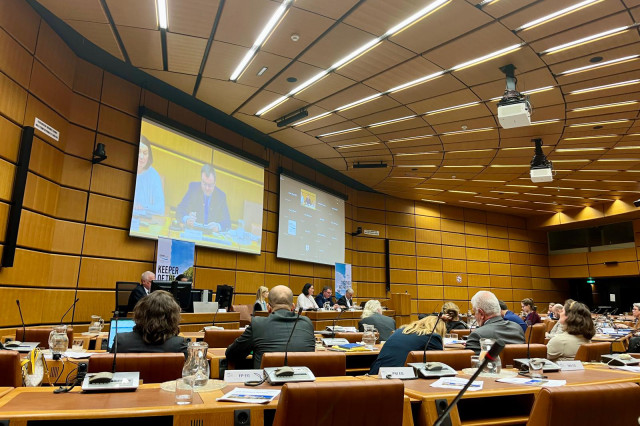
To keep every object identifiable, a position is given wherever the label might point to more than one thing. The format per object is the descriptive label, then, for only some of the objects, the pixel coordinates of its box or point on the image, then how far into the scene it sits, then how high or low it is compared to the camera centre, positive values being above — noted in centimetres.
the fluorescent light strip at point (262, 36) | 513 +342
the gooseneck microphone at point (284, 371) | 184 -37
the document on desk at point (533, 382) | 192 -42
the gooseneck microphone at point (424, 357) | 227 -37
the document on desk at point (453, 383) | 179 -41
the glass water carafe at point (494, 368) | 225 -41
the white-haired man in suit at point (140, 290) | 574 -9
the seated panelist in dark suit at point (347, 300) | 1053 -29
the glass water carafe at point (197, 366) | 174 -34
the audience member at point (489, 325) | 313 -25
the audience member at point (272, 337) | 276 -34
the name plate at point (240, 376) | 185 -40
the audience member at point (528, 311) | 696 -37
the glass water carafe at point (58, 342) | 267 -38
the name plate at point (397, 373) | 201 -40
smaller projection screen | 1041 +171
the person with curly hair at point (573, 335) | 341 -34
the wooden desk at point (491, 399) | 157 -43
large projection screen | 730 +179
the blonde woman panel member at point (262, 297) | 750 -19
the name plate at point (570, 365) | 245 -42
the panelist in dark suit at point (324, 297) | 1057 -23
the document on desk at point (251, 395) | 147 -40
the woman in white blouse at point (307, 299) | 910 -25
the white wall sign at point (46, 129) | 548 +207
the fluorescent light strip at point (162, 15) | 509 +341
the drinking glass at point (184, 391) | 144 -39
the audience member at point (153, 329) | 239 -26
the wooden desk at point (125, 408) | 125 -40
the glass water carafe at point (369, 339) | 362 -43
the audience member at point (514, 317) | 552 -33
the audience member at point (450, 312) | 441 -23
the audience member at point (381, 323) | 450 -38
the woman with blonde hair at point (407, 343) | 263 -34
